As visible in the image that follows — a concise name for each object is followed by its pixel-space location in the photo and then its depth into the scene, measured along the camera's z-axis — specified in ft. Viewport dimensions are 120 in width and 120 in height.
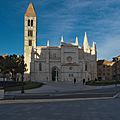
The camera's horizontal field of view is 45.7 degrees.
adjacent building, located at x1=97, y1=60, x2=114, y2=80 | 258.15
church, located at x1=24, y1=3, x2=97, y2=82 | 190.61
